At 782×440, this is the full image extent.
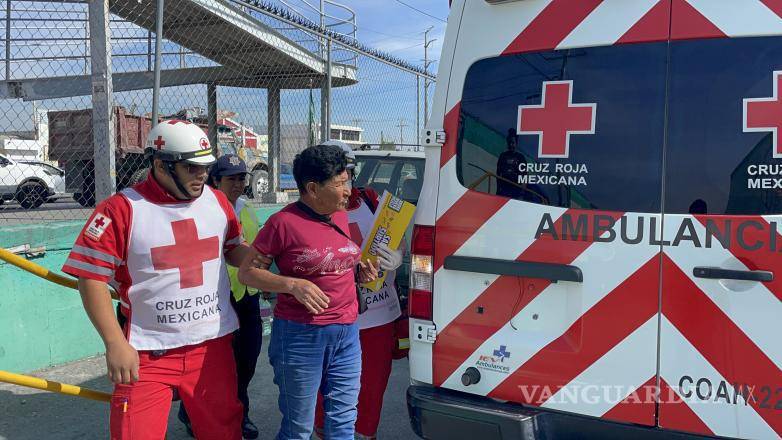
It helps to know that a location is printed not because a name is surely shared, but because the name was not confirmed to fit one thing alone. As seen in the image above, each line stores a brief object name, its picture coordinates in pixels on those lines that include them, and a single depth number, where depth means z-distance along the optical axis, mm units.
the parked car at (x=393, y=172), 6824
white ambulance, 2111
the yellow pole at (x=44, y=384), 2250
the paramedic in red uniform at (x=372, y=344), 3250
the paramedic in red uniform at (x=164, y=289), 2238
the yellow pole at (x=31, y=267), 2430
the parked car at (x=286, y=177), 9132
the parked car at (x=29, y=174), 8859
